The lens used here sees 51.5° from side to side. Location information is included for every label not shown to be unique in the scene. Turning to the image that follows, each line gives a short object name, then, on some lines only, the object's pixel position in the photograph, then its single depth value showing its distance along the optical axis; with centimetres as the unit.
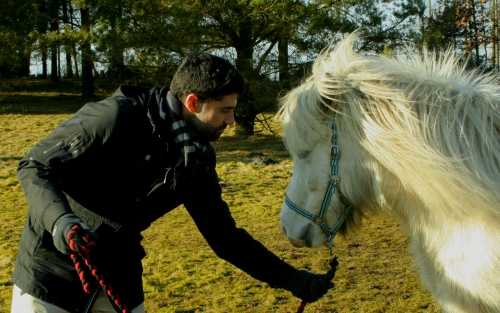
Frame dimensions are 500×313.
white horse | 203
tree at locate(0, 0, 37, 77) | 1319
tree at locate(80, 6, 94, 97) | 1094
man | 220
